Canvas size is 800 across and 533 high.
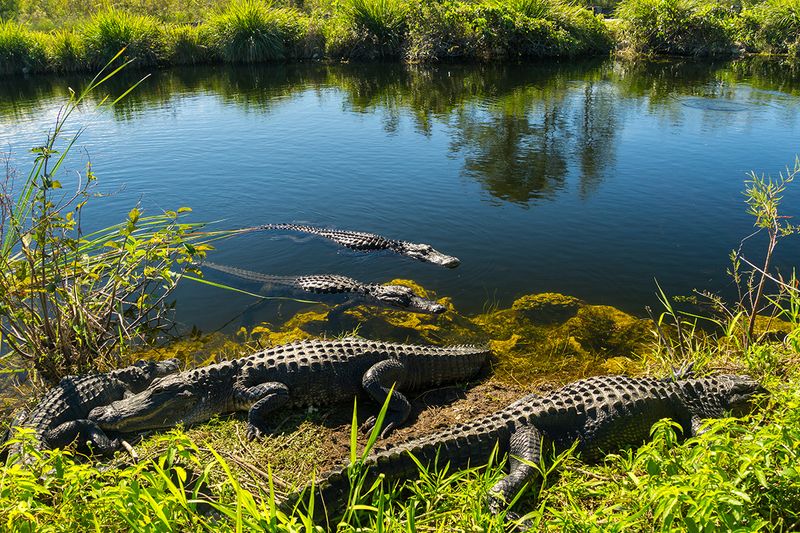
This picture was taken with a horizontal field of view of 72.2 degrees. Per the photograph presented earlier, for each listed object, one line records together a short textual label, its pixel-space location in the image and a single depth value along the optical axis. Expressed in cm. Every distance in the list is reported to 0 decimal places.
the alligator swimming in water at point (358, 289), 691
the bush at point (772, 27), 2364
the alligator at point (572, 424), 355
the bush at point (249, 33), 2648
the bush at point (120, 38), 2489
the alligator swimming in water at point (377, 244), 800
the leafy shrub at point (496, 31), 2458
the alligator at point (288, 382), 438
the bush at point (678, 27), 2458
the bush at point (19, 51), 2431
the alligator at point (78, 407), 418
